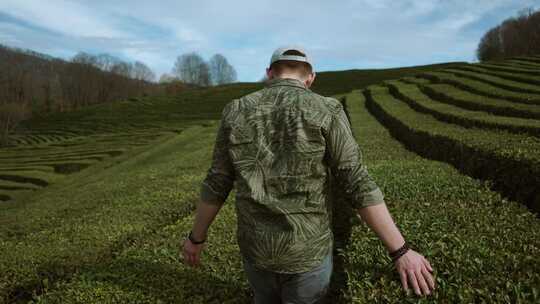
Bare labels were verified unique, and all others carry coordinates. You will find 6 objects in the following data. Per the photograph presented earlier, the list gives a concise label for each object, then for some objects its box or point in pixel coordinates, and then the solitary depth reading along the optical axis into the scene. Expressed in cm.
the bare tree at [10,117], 7416
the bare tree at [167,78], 14501
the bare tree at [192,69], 14275
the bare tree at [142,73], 15600
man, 249
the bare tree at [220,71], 14388
